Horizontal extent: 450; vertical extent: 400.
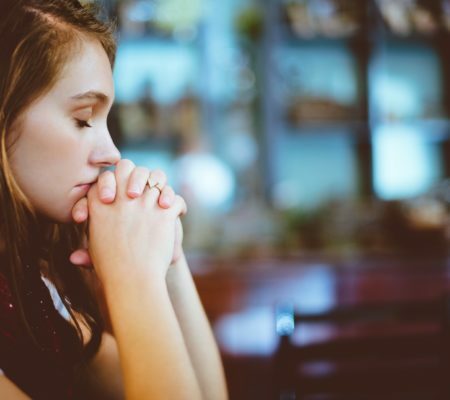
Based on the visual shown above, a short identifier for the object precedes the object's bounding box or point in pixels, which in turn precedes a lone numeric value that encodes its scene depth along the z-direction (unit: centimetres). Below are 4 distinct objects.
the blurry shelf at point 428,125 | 345
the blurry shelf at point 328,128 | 332
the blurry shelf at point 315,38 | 336
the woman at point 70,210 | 65
